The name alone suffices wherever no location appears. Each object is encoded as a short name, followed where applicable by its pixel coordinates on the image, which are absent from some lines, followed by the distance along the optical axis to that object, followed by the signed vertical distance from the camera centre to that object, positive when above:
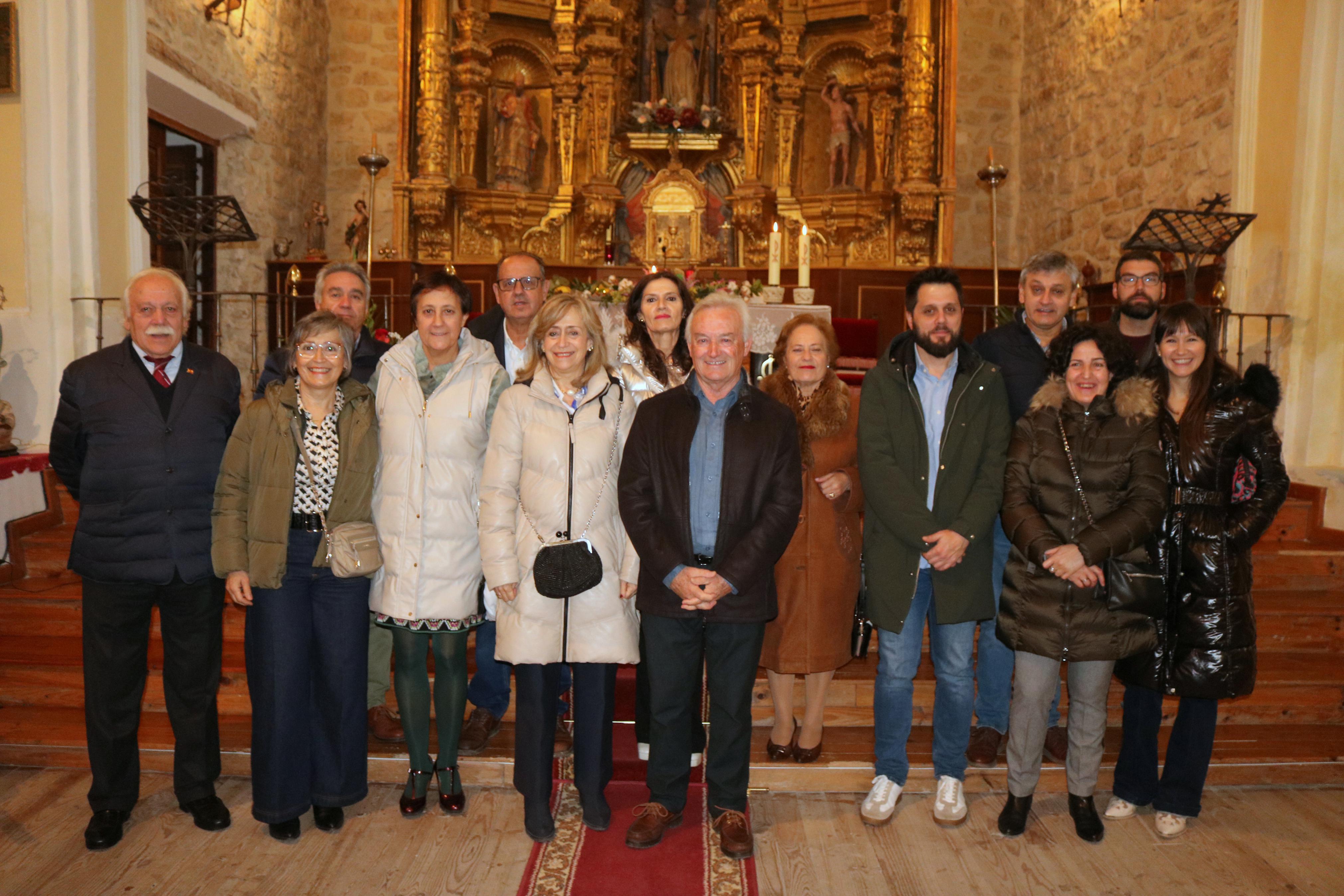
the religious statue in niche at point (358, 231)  9.05 +1.15
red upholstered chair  7.38 +0.18
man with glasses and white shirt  3.45 +0.00
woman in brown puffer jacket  2.83 -0.47
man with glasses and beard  3.37 +0.25
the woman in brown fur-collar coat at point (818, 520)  3.12 -0.51
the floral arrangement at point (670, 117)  9.32 +2.31
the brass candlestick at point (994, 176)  6.49 +1.27
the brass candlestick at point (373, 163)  6.74 +1.31
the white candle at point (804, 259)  6.18 +0.65
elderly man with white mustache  2.88 -0.53
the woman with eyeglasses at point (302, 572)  2.77 -0.63
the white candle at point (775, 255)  6.25 +0.68
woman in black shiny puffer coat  2.90 -0.41
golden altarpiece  9.10 +2.15
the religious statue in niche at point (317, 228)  9.20 +1.17
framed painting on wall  5.14 +1.56
